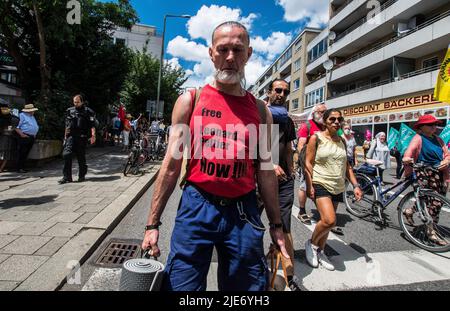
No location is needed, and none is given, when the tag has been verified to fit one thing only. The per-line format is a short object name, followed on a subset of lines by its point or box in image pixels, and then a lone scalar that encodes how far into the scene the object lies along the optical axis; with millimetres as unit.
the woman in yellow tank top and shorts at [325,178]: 3465
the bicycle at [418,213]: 4031
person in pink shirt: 4453
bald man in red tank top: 1627
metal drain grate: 3236
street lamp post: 17928
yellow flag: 8291
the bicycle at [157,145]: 11812
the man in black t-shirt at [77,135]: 7016
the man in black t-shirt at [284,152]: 3115
